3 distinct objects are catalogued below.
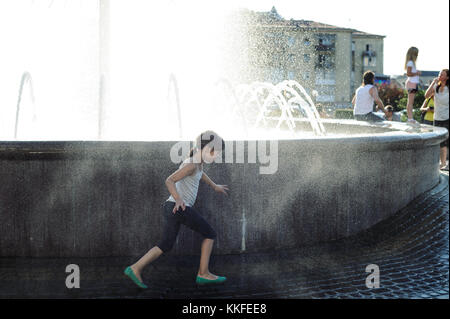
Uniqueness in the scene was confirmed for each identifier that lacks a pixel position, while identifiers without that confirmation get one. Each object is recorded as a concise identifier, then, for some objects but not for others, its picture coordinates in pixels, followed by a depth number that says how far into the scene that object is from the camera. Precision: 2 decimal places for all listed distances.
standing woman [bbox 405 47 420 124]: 10.16
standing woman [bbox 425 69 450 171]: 9.35
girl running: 4.04
